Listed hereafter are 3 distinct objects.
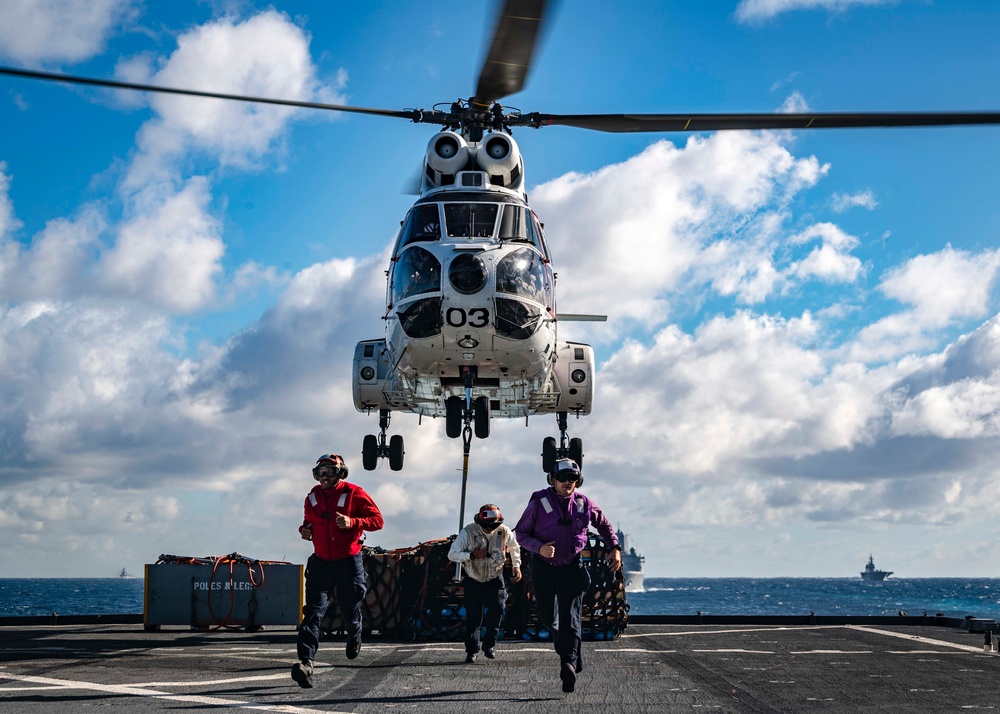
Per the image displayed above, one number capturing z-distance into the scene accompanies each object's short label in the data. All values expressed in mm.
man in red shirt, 9148
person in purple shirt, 8977
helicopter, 16109
